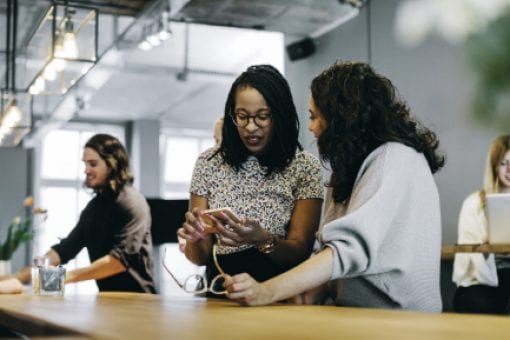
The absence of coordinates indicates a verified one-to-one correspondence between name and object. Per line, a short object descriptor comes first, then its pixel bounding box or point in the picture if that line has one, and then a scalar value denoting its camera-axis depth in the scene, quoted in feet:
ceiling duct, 19.56
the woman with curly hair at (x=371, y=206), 4.87
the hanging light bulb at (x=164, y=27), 20.04
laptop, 12.20
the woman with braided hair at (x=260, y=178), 6.56
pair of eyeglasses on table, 5.97
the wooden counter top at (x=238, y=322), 2.84
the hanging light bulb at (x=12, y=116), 19.09
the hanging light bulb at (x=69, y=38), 14.26
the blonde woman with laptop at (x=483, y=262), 14.12
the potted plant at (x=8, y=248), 14.57
